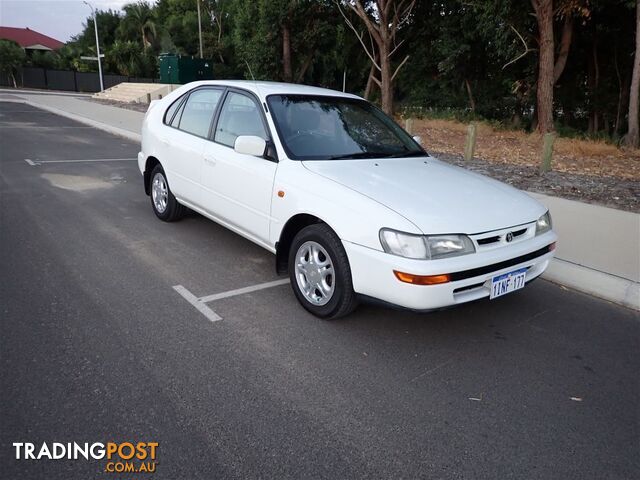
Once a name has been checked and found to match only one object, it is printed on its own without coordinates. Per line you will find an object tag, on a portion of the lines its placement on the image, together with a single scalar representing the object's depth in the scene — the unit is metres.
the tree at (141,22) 51.78
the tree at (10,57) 39.97
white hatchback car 3.14
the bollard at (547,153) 9.16
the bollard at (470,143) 10.54
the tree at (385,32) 17.38
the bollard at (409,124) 11.22
